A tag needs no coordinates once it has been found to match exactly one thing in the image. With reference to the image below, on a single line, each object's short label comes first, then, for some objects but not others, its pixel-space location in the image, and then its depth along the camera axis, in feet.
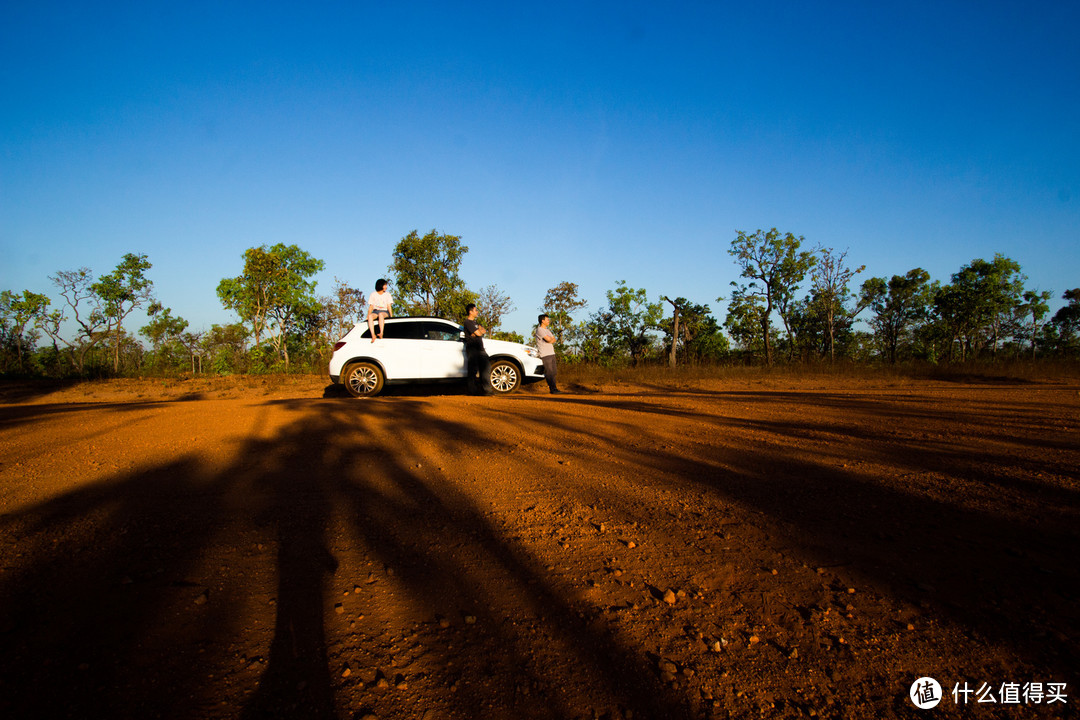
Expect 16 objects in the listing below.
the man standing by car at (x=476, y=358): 31.91
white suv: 34.22
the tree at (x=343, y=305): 108.47
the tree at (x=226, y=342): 115.14
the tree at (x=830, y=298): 104.63
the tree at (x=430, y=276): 83.46
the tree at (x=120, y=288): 96.89
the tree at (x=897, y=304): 116.57
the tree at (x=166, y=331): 118.50
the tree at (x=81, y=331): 96.89
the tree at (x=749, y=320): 111.86
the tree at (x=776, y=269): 107.45
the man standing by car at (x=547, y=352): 35.56
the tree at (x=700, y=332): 105.29
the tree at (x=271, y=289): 98.22
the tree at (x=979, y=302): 103.76
